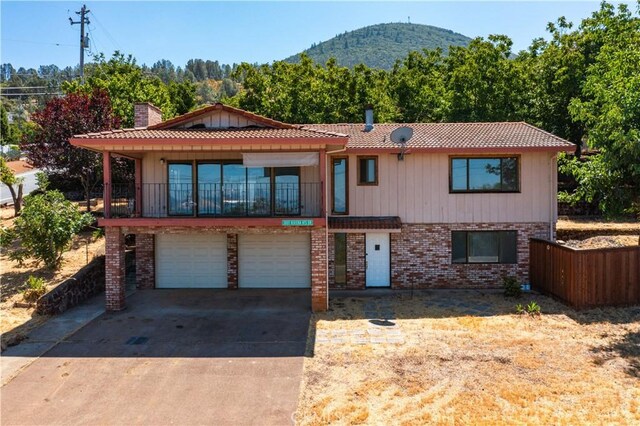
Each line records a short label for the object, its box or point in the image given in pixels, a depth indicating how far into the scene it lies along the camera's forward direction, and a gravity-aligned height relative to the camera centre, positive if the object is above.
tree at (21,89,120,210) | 18.41 +2.98
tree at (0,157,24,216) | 18.05 +1.20
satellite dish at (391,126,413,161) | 13.05 +2.06
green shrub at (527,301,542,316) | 10.89 -2.71
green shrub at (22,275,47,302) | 11.79 -2.35
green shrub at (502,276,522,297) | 12.53 -2.47
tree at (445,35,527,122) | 24.95 +6.74
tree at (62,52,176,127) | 23.53 +7.01
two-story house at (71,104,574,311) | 13.04 -0.05
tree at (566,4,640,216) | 10.20 +1.59
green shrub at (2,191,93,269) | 13.40 -0.74
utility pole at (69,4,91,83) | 37.31 +15.90
